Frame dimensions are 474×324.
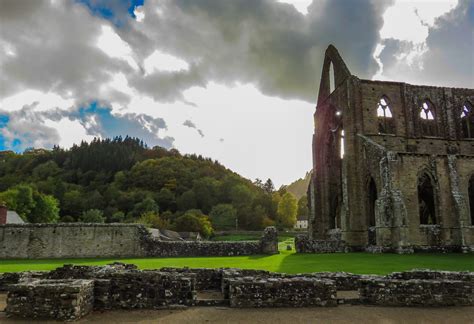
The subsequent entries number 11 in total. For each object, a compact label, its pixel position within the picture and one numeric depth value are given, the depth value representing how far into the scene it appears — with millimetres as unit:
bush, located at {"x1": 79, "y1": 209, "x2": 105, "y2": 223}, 63847
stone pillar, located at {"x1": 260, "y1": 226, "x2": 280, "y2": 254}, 29156
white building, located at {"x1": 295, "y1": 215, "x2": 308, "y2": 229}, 108588
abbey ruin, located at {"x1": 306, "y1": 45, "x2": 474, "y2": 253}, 28359
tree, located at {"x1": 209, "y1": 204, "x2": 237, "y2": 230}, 73500
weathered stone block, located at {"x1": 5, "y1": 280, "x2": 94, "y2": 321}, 8172
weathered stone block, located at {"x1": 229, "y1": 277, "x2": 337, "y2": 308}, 9445
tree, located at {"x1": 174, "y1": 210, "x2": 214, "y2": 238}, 59750
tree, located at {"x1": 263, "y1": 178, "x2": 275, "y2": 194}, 113881
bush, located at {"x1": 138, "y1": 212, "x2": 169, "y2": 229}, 61594
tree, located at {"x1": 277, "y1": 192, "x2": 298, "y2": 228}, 81750
